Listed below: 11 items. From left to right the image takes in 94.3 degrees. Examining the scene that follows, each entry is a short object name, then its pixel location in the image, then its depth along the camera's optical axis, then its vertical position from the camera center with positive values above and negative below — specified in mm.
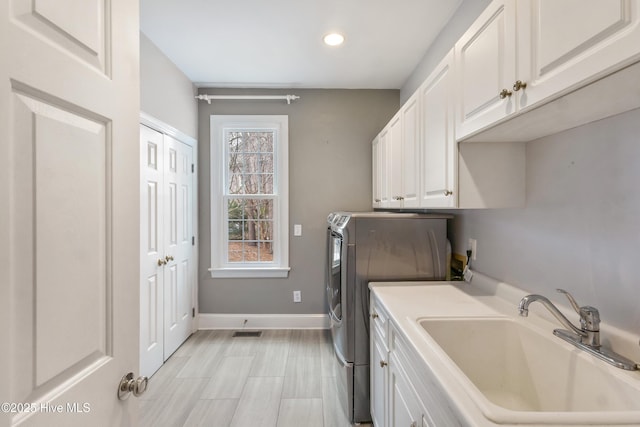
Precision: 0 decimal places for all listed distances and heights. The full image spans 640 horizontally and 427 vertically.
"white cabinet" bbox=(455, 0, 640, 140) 644 +439
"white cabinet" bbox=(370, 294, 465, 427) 879 -662
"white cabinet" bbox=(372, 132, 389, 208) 2637 +409
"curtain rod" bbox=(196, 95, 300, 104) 3105 +1224
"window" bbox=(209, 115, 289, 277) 3223 +187
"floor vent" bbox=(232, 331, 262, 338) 3062 -1267
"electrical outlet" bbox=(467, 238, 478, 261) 1864 -217
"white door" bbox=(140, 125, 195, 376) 2287 -296
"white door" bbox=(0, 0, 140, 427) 525 +4
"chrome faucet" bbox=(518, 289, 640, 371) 887 -390
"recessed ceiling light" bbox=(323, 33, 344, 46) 2236 +1341
